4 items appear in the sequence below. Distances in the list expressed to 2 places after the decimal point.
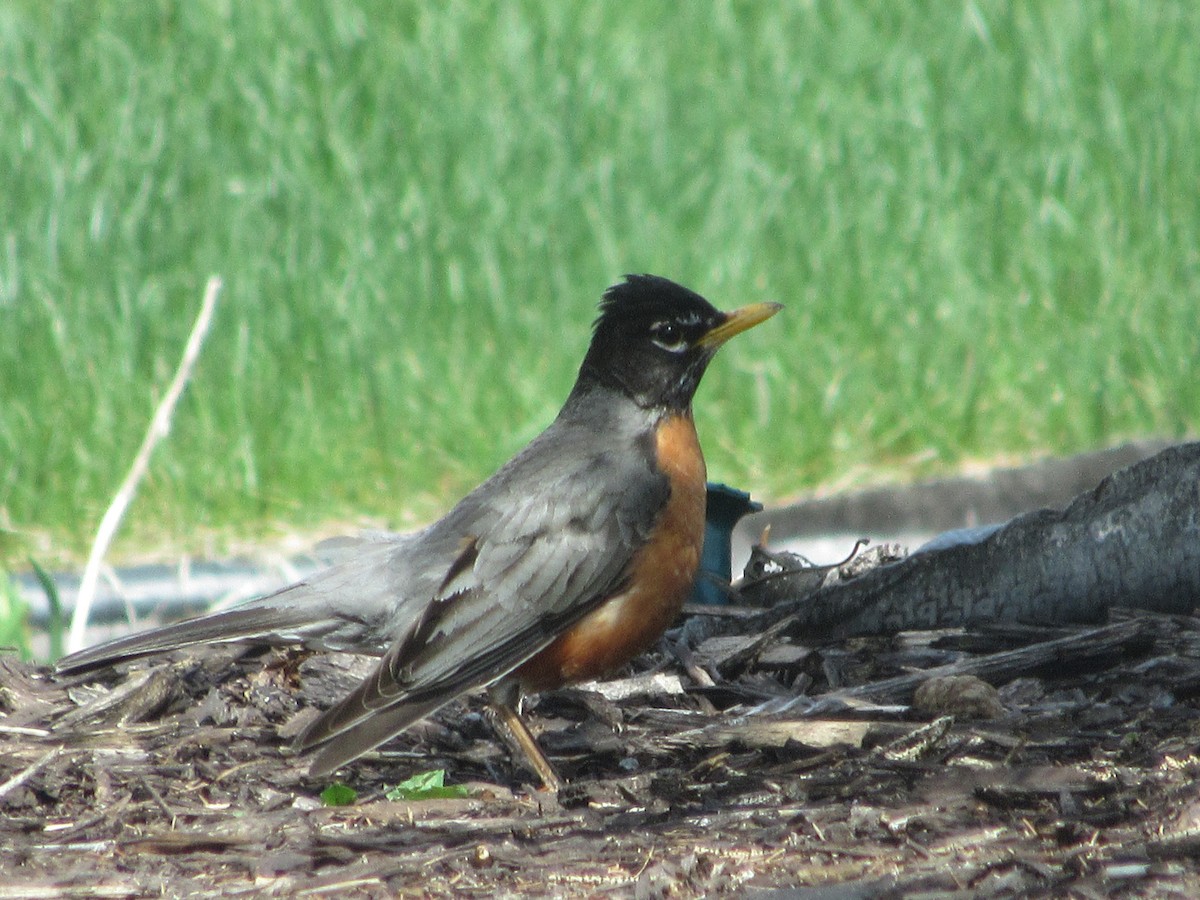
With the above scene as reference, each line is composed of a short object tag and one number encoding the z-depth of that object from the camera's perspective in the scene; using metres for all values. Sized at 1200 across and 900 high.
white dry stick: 9.84
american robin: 8.07
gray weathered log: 8.72
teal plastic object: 10.34
